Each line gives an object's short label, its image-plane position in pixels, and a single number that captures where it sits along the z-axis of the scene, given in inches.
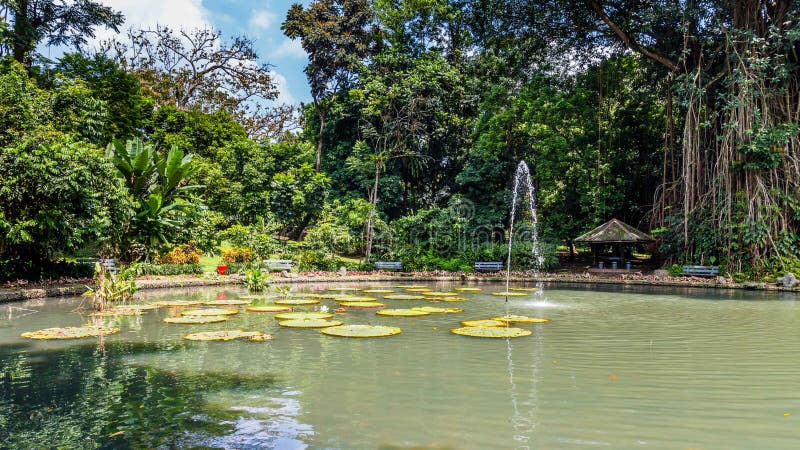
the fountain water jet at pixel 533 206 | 759.1
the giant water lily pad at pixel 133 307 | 337.4
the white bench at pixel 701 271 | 598.9
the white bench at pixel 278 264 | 657.6
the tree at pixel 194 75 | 1114.7
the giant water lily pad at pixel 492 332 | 232.1
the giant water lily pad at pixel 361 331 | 235.1
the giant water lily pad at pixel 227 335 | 228.4
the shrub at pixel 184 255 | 640.4
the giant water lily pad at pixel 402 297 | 414.2
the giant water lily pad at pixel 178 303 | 365.4
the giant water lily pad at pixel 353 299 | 397.4
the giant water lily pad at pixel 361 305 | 357.2
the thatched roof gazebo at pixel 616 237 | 718.0
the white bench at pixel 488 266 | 739.4
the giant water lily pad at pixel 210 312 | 300.1
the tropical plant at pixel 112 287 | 329.1
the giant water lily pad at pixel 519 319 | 281.9
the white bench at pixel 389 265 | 733.3
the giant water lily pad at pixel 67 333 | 230.4
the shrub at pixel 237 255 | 679.7
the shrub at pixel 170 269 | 562.3
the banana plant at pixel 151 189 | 518.0
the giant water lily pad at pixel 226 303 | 358.9
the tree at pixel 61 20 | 755.4
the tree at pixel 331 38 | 956.6
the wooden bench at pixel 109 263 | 504.1
